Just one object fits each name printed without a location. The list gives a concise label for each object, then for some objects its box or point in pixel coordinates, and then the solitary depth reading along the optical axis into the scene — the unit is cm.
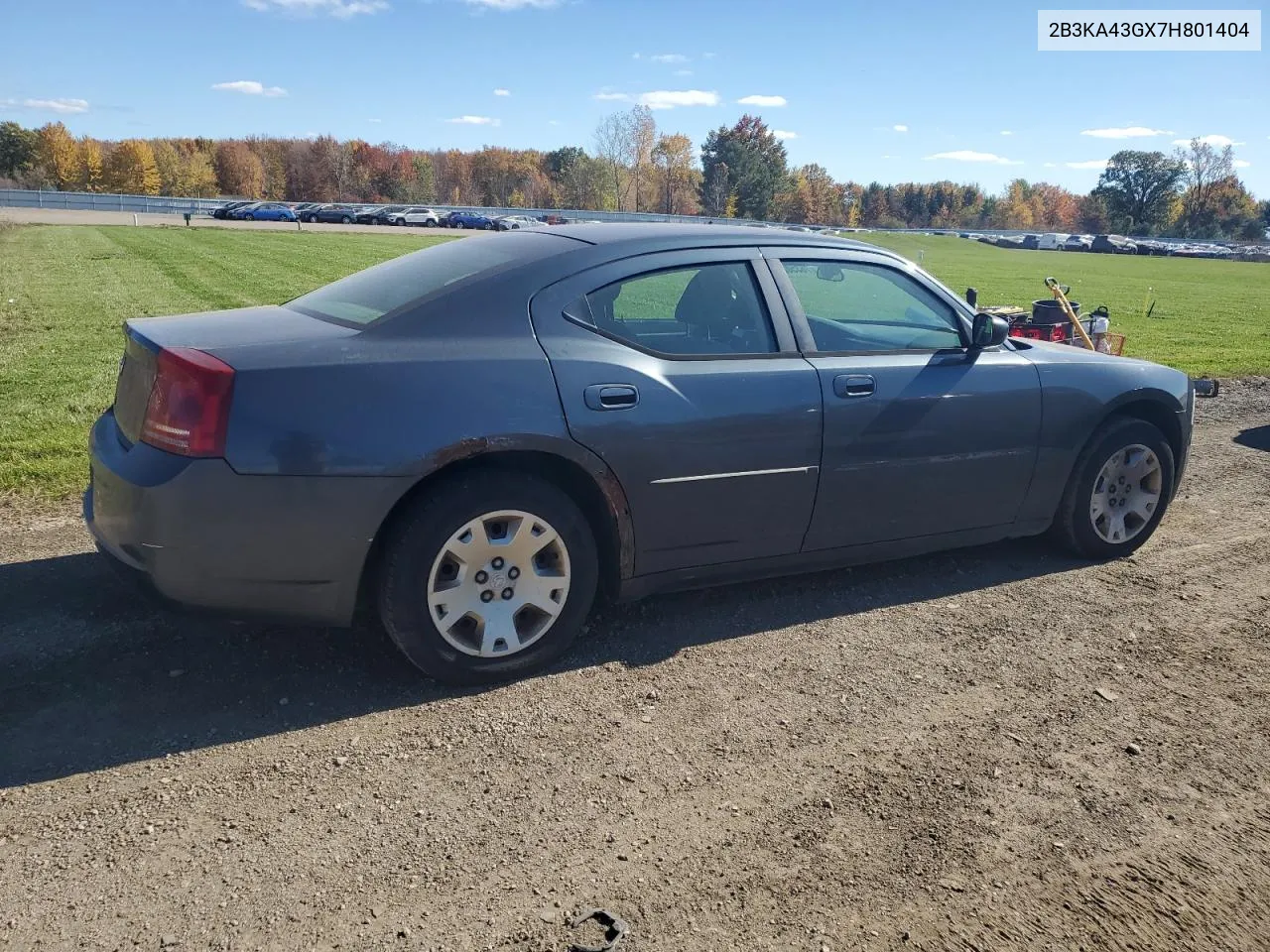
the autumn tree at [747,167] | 10375
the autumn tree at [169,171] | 10581
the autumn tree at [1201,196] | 11631
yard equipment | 769
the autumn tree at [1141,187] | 11488
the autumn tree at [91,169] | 10500
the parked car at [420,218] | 6303
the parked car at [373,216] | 6475
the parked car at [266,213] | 6328
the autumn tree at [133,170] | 10394
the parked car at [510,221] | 5952
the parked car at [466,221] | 6462
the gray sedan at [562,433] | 328
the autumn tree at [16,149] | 10094
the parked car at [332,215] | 6656
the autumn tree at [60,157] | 10294
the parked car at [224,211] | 6288
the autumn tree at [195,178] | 10625
